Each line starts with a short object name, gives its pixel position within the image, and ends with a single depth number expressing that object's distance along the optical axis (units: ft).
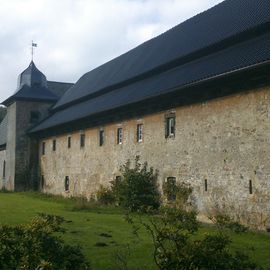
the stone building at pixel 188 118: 53.93
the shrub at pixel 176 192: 63.41
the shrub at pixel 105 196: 81.61
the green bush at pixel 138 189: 70.13
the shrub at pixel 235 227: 45.96
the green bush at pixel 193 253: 22.97
